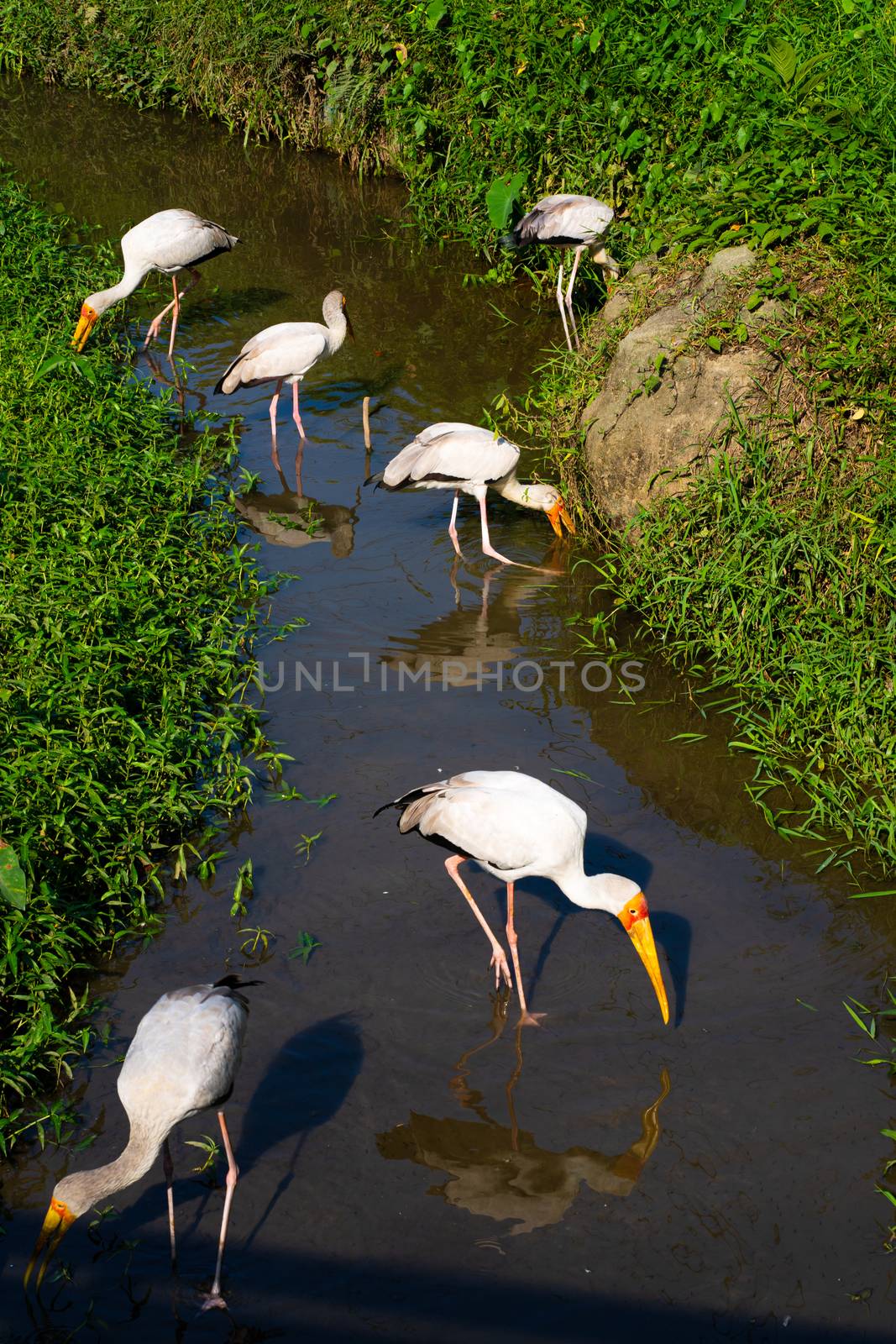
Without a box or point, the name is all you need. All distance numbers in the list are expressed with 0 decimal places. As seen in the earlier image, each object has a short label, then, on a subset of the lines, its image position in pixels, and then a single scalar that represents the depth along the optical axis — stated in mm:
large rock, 6320
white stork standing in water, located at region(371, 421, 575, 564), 6801
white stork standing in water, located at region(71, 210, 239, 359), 8953
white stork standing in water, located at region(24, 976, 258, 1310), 3229
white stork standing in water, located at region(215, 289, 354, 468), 7938
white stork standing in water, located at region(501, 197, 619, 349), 8375
